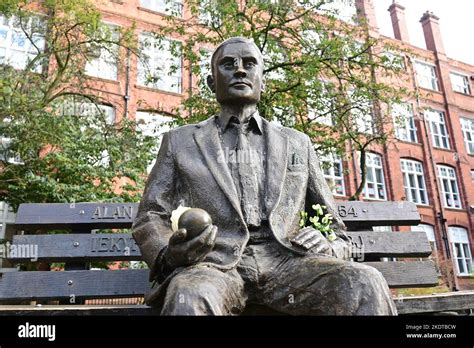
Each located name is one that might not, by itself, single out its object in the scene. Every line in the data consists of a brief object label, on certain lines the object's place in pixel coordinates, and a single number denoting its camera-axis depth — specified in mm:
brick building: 19562
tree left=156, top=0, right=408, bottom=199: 9031
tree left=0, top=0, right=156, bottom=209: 10062
